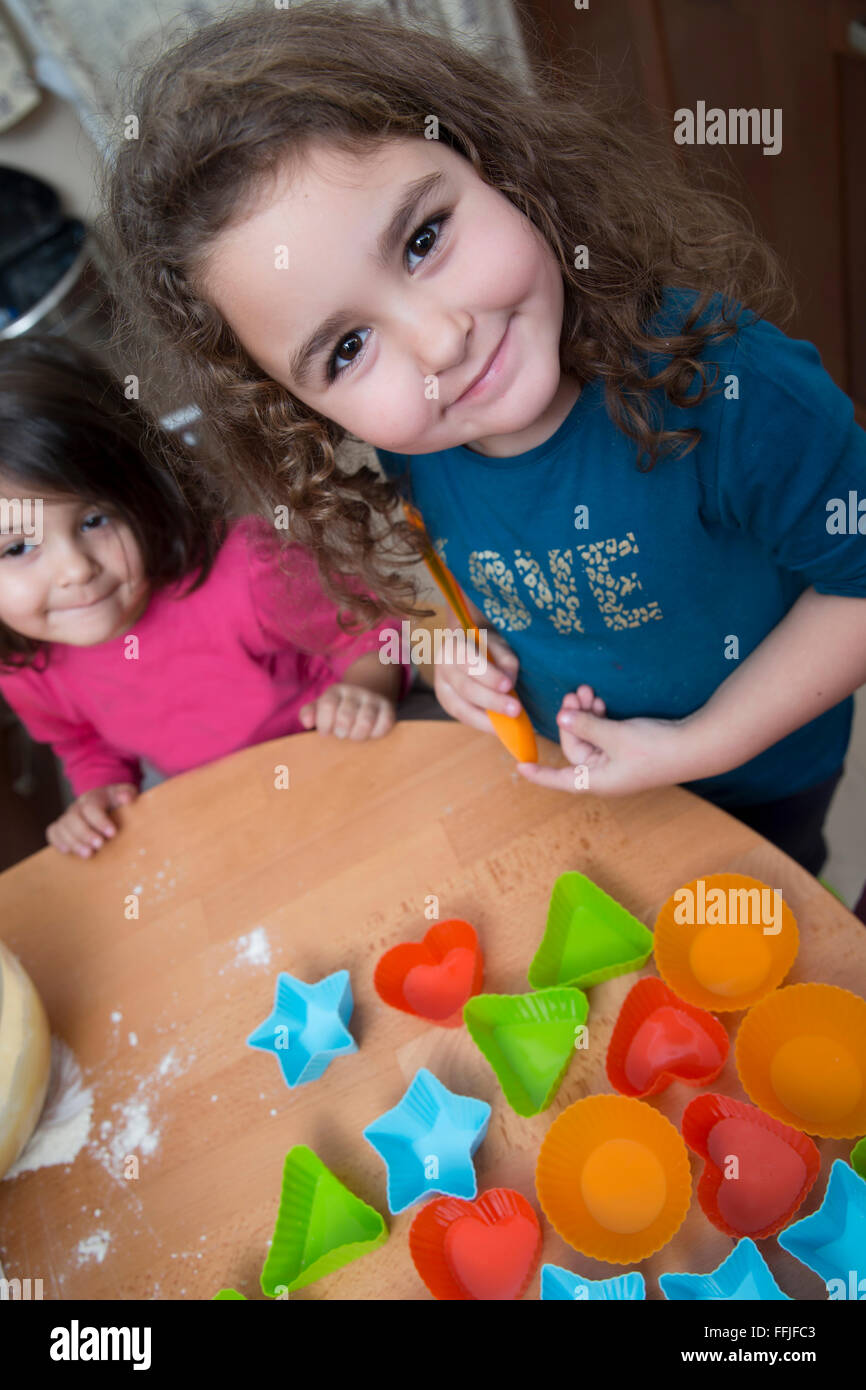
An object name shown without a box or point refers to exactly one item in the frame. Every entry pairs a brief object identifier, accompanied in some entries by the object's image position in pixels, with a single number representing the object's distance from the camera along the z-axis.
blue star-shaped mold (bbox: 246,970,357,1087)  0.64
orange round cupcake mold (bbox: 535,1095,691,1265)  0.53
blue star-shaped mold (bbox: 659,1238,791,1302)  0.49
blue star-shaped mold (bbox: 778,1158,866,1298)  0.49
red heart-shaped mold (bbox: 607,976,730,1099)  0.58
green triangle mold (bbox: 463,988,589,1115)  0.60
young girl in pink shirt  0.87
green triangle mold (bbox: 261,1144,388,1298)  0.57
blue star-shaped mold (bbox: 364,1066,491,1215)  0.57
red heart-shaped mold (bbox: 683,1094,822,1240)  0.52
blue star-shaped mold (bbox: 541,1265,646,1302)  0.51
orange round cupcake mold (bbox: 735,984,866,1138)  0.54
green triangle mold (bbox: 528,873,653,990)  0.63
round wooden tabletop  0.61
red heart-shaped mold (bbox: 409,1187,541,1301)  0.54
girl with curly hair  0.52
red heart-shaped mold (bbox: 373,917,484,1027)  0.65
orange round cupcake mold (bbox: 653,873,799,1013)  0.60
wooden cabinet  1.27
